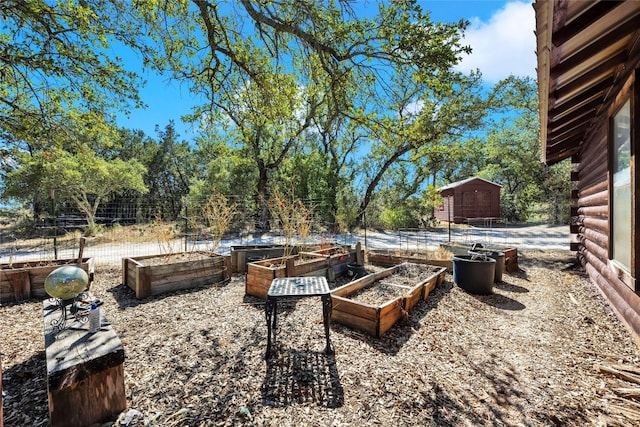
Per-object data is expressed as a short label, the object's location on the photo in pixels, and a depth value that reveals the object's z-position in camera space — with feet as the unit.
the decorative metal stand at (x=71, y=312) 6.68
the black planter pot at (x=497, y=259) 16.49
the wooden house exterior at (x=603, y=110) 6.31
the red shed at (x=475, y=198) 55.11
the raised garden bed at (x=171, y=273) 12.97
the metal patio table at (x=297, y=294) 8.04
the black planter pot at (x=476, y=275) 14.08
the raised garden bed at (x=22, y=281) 12.11
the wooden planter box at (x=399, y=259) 17.74
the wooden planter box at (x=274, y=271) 13.01
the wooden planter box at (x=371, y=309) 9.34
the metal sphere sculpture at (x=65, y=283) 7.05
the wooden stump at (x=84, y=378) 5.19
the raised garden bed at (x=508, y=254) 19.01
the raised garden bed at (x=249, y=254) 17.98
